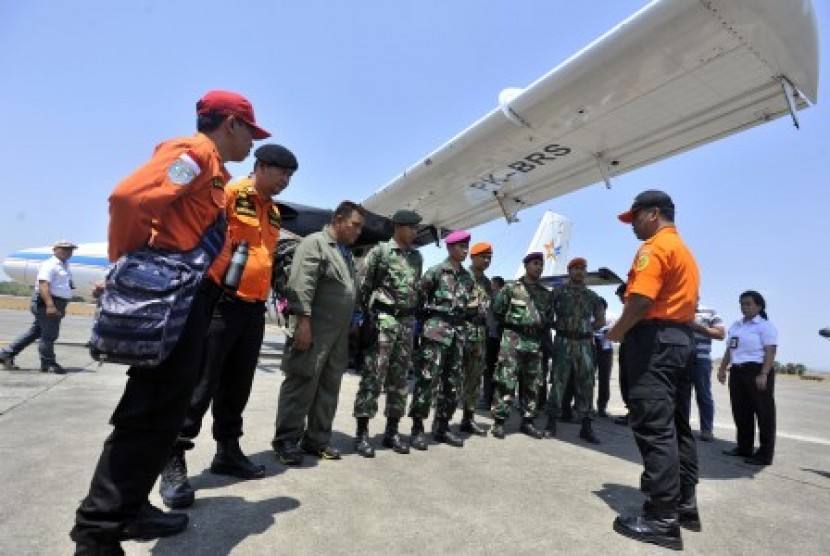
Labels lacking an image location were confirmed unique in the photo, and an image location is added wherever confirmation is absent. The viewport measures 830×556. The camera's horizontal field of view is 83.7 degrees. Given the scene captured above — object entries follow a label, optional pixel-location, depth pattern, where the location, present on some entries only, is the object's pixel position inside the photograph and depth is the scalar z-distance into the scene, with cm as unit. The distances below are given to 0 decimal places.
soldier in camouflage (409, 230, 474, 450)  414
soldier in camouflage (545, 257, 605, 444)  507
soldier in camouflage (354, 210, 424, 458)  380
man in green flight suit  327
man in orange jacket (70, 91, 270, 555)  156
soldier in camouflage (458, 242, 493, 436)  478
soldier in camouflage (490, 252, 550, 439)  477
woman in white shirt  473
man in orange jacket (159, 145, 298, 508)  265
